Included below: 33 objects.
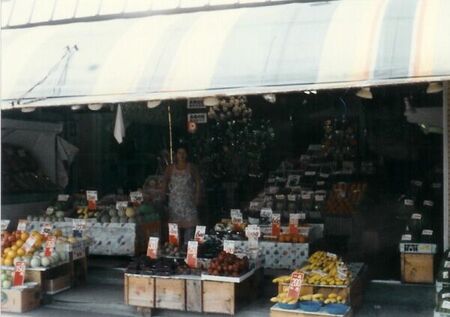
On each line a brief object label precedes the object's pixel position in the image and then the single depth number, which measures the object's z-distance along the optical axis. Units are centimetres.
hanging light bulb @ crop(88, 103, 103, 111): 622
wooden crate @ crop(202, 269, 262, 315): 660
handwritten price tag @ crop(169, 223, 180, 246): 796
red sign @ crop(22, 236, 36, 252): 778
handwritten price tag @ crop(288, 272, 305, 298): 609
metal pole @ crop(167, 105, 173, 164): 1184
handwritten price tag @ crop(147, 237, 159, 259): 737
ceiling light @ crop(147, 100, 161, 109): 625
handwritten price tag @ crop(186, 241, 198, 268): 705
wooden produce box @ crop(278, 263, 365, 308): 632
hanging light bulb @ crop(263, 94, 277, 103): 572
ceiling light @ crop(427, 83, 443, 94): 538
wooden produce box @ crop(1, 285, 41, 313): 722
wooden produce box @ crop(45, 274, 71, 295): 765
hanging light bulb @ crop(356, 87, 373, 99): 542
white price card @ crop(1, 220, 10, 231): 911
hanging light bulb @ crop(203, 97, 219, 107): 601
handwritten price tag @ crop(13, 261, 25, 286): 730
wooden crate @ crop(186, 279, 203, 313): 672
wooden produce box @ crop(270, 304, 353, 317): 589
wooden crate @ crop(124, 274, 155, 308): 693
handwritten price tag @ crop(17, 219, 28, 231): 873
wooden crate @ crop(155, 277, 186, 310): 680
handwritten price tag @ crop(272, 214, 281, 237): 799
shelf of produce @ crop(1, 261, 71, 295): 753
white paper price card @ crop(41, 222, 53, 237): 845
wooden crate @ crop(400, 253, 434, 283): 711
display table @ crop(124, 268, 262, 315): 664
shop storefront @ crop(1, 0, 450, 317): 568
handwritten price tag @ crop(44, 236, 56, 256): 770
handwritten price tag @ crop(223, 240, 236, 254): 715
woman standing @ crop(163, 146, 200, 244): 864
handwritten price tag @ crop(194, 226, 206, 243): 757
